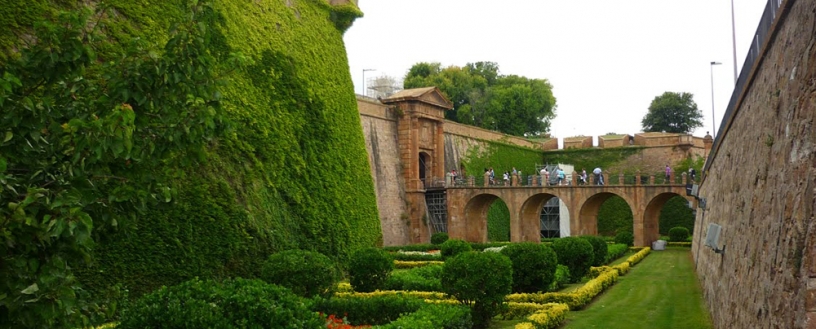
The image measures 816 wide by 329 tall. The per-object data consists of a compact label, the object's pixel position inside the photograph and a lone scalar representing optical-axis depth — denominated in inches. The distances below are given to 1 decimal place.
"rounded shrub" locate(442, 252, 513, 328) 510.9
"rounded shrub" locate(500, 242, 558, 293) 667.4
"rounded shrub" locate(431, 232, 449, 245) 1374.3
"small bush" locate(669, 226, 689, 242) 1469.0
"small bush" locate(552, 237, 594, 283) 796.0
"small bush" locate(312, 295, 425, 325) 514.9
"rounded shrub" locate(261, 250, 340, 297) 579.5
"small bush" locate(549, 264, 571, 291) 739.4
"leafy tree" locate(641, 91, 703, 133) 2353.6
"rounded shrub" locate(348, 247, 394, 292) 693.3
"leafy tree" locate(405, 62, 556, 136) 2309.3
